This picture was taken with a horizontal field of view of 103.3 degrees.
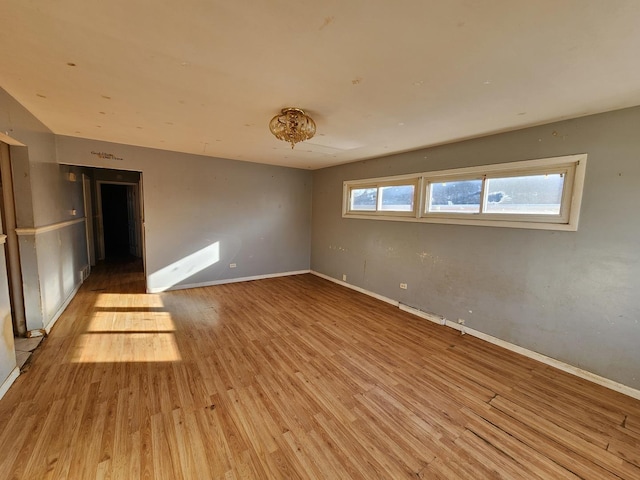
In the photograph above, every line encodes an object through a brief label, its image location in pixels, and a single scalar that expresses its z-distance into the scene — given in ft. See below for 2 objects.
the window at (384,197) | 12.89
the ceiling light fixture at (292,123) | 7.57
